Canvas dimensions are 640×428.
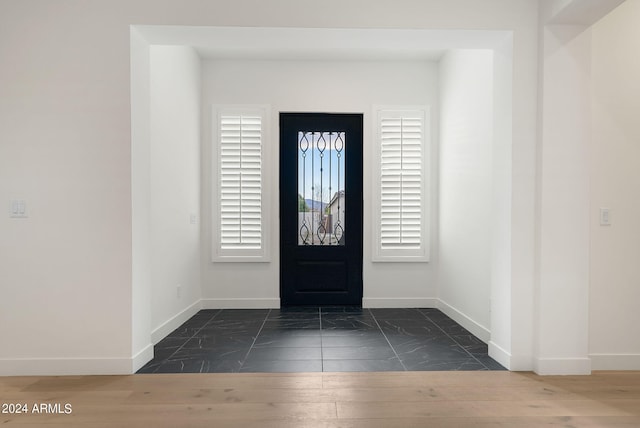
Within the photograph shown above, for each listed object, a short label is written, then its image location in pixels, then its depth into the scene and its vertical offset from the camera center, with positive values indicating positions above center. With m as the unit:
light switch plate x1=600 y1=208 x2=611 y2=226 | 3.08 -0.03
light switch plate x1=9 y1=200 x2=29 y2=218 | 2.94 +0.00
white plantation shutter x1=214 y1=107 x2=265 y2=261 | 5.11 +0.30
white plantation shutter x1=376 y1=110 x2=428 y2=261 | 5.18 +0.30
